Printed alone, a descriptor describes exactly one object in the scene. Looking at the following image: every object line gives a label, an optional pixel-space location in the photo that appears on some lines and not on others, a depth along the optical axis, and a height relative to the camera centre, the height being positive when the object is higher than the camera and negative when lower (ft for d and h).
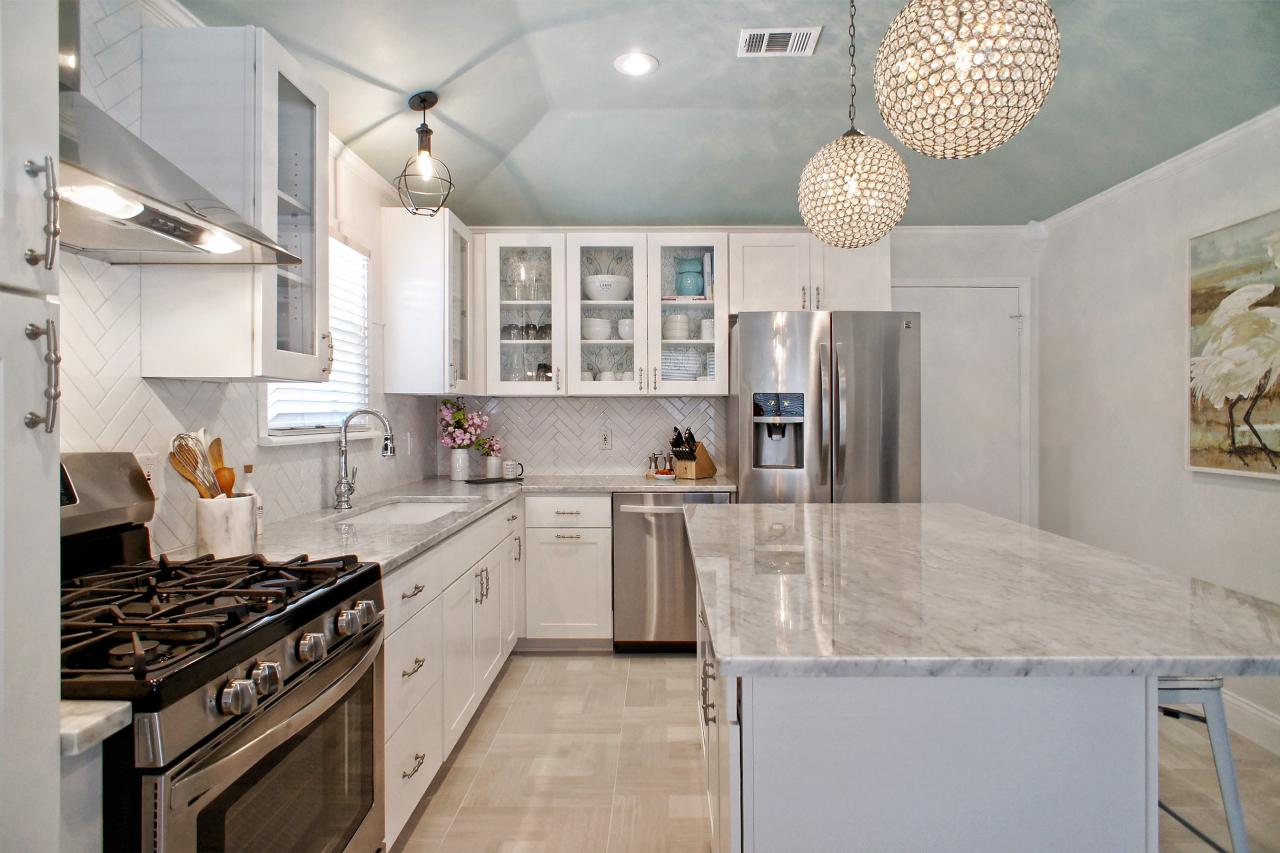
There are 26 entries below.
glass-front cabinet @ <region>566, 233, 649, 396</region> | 12.60 +2.16
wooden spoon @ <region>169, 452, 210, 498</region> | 5.63 -0.37
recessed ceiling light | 9.28 +5.04
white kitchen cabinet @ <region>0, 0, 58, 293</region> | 2.53 +1.12
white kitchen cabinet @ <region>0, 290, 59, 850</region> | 2.50 -0.59
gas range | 3.17 -1.37
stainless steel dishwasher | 11.78 -2.42
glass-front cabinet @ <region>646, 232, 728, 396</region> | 12.48 +2.13
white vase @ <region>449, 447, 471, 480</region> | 12.63 -0.63
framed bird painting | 8.32 +1.03
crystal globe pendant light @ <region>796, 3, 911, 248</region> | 6.10 +2.18
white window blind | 8.37 +0.85
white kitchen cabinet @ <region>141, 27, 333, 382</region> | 5.67 +2.20
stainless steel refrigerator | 11.21 +0.46
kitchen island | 3.37 -1.57
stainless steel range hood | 3.50 +1.34
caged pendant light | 8.41 +3.84
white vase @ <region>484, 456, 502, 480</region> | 12.82 -0.74
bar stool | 4.59 -2.03
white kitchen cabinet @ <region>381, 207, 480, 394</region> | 10.93 +2.05
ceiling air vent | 8.64 +5.04
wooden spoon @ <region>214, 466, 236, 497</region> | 5.92 -0.43
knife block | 12.80 -0.71
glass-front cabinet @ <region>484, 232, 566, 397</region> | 12.63 +2.15
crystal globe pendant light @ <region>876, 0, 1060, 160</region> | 4.02 +2.21
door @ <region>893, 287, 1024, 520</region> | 13.58 +0.82
